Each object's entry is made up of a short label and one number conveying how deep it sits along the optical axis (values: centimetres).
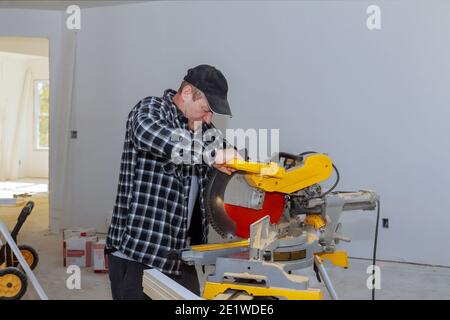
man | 169
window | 1045
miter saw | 142
